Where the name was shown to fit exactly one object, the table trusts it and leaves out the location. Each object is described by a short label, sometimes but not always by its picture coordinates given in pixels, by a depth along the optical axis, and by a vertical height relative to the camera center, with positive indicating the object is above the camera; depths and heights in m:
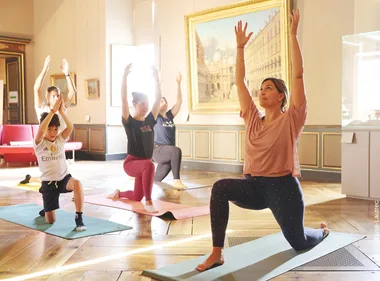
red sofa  8.83 -0.63
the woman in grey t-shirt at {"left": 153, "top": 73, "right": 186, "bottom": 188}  5.96 -0.44
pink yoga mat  4.21 -0.91
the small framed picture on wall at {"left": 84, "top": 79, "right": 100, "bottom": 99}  10.13 +0.51
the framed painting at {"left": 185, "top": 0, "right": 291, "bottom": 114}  7.06 +0.96
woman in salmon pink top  2.55 -0.27
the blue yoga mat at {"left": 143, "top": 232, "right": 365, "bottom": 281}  2.46 -0.85
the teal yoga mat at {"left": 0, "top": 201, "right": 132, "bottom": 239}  3.49 -0.89
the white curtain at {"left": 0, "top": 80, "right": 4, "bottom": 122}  11.82 +0.45
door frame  11.77 +1.47
